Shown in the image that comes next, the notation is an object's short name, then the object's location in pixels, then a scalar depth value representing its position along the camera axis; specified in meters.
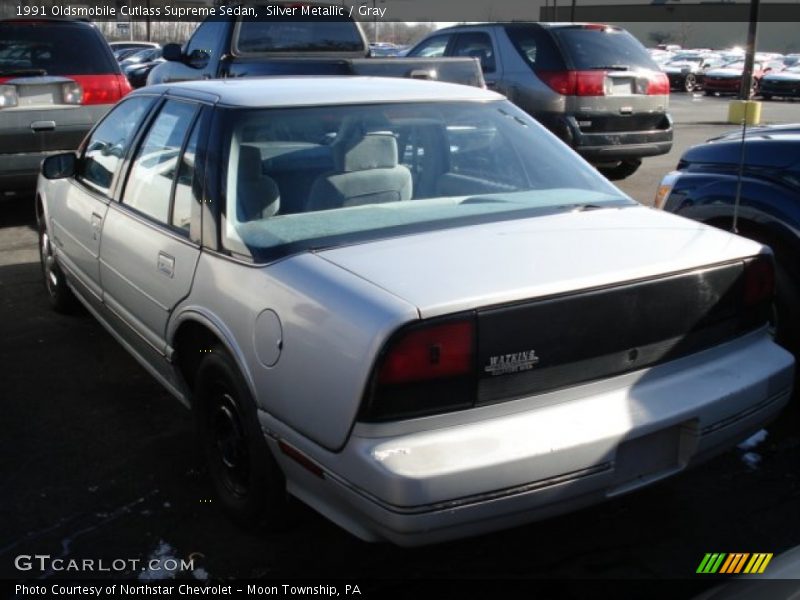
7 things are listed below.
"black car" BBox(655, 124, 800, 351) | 4.18
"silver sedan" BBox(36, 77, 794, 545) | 2.41
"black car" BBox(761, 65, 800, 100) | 28.12
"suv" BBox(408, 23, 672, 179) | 9.42
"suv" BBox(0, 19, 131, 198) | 7.64
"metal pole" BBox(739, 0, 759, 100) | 18.67
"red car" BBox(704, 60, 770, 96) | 30.17
